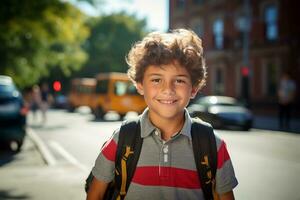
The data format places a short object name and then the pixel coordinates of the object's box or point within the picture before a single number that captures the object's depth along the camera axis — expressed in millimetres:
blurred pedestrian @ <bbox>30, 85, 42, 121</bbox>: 25991
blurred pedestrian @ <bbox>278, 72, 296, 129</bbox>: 17938
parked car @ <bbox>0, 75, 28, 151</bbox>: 11109
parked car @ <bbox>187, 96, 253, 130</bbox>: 18516
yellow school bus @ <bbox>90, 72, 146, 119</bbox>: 25578
